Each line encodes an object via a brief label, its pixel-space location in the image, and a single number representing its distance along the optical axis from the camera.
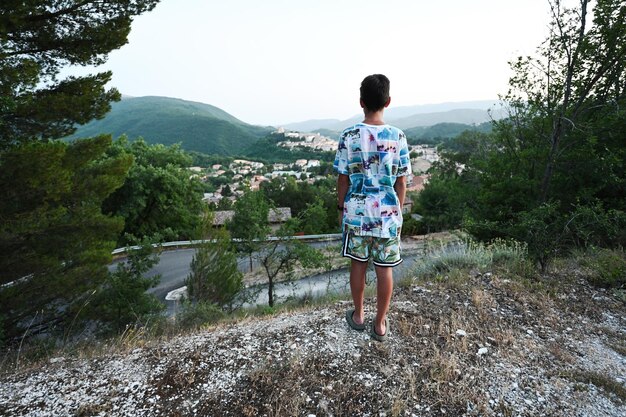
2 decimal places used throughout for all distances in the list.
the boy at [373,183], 2.17
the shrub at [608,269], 3.84
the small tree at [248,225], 11.03
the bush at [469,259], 4.30
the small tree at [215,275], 9.65
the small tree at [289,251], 11.35
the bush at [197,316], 3.90
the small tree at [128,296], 6.54
